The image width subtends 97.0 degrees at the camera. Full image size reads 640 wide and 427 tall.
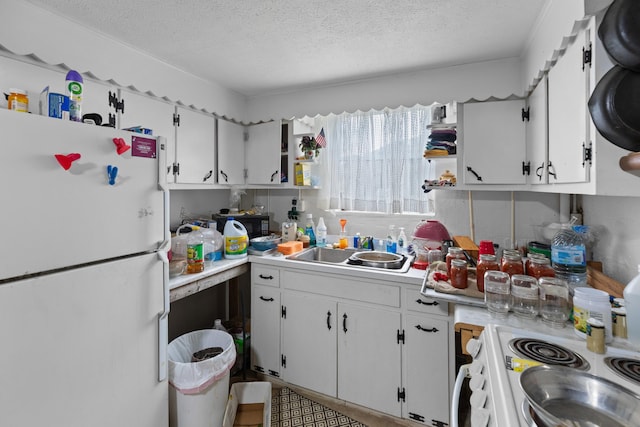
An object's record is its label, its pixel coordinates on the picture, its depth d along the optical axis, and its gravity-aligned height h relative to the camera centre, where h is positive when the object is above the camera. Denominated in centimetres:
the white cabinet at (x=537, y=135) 143 +42
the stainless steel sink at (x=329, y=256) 203 -35
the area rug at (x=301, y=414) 175 -131
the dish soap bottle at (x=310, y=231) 251 -17
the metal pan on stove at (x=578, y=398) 65 -46
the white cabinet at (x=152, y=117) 174 +63
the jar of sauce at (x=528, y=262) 134 -25
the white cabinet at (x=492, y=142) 177 +44
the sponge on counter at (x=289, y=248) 221 -28
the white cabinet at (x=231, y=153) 240 +53
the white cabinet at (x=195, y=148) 208 +50
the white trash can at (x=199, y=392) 145 -94
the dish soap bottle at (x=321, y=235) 244 -20
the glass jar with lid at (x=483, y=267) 134 -27
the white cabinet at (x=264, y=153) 252 +53
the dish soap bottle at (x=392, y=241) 223 -24
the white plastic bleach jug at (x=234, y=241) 212 -22
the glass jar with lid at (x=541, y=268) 127 -26
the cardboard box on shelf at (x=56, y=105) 108 +42
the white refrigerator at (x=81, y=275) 93 -24
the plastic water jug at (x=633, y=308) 93 -33
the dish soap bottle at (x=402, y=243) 225 -25
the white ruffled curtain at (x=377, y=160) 227 +44
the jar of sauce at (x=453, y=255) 151 -24
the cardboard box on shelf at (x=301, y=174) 248 +33
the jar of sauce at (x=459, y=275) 138 -31
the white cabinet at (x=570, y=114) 99 +39
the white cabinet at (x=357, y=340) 165 -83
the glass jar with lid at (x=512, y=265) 132 -26
